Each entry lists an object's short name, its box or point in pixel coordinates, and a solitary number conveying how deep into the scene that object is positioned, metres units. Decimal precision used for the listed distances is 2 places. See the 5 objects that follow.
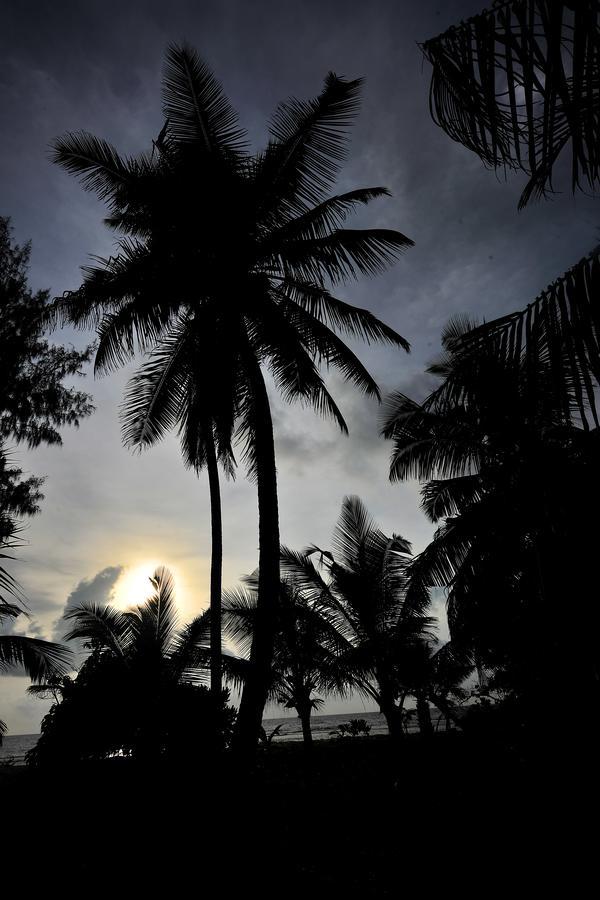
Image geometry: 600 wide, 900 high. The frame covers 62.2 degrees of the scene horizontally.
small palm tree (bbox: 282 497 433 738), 11.62
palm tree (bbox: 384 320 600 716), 7.09
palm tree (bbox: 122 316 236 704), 9.19
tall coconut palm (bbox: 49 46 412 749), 8.68
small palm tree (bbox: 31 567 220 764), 8.64
